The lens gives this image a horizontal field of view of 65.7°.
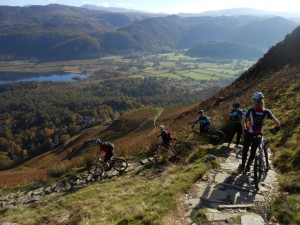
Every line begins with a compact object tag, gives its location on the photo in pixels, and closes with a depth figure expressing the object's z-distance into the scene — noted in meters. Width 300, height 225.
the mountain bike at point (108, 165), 10.47
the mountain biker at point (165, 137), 10.62
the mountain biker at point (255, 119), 6.44
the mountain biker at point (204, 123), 11.14
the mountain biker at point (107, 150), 10.63
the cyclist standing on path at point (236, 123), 9.54
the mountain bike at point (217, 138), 10.33
